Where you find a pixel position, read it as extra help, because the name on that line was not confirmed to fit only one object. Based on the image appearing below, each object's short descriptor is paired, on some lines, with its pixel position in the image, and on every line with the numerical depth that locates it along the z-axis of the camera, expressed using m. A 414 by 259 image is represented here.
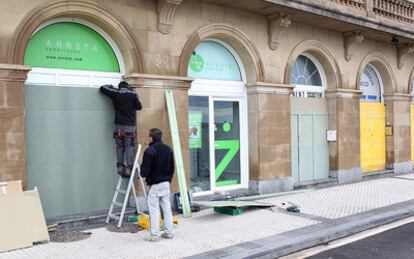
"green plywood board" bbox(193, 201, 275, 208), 7.69
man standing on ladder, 7.60
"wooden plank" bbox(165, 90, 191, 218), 7.89
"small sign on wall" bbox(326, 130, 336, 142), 11.78
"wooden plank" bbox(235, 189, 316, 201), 9.20
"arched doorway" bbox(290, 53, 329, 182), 11.19
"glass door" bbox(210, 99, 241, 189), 9.75
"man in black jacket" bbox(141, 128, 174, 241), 6.31
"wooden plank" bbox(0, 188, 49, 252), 6.02
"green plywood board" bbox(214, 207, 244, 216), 7.98
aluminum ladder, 7.08
